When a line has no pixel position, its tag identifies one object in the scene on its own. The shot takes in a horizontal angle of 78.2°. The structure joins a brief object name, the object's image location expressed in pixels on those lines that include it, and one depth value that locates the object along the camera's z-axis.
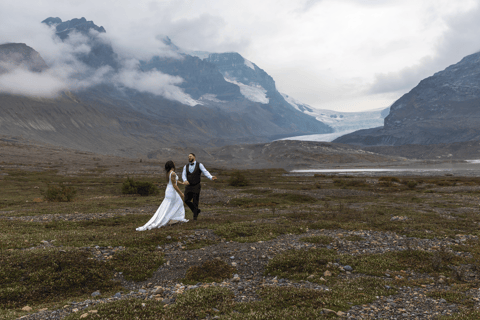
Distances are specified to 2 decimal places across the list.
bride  18.39
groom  19.14
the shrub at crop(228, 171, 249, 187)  68.94
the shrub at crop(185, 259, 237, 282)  11.45
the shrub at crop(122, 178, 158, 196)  50.28
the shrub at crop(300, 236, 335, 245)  16.05
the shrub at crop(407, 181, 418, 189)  67.12
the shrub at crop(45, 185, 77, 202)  38.66
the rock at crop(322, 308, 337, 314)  8.32
